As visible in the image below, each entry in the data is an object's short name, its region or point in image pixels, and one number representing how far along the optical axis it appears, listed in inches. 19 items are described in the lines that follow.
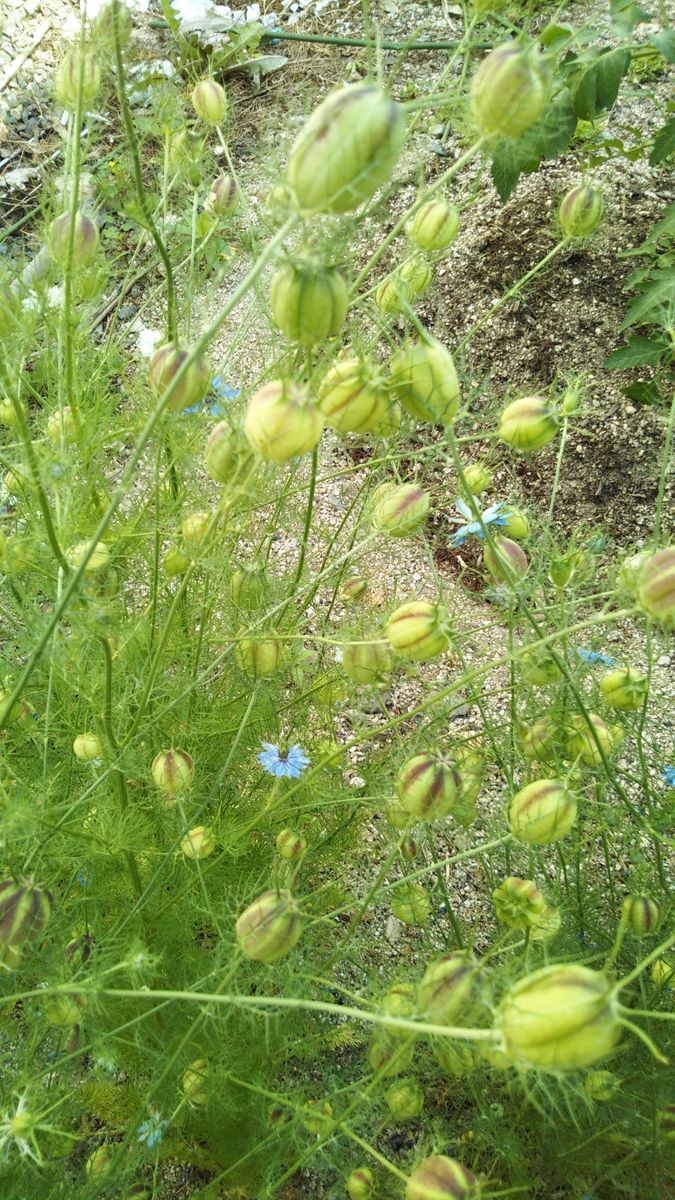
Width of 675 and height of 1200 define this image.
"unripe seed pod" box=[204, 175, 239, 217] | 17.2
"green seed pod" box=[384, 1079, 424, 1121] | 14.7
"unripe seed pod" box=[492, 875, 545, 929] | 14.4
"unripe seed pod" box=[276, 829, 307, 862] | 15.5
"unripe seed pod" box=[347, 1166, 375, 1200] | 15.0
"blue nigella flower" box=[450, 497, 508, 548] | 17.0
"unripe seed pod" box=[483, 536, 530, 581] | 13.5
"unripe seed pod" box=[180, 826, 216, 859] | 15.1
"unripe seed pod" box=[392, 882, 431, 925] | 17.0
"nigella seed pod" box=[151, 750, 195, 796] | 14.6
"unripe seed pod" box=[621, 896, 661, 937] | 14.2
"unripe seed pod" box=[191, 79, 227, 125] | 16.6
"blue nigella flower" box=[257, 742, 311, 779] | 17.0
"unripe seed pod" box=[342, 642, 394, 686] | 14.8
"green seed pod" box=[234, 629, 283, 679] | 15.9
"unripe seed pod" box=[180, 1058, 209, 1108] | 16.0
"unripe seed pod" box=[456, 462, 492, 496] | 16.9
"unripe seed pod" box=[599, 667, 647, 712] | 15.4
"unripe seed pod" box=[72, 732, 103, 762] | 16.0
